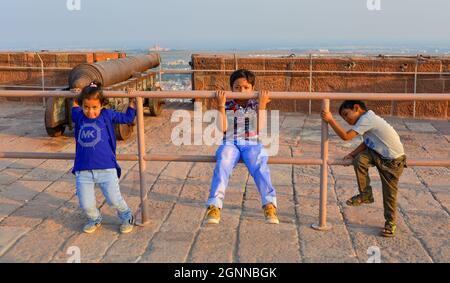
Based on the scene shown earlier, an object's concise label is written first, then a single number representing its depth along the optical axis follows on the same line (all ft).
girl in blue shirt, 13.20
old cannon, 26.84
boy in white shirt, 12.91
